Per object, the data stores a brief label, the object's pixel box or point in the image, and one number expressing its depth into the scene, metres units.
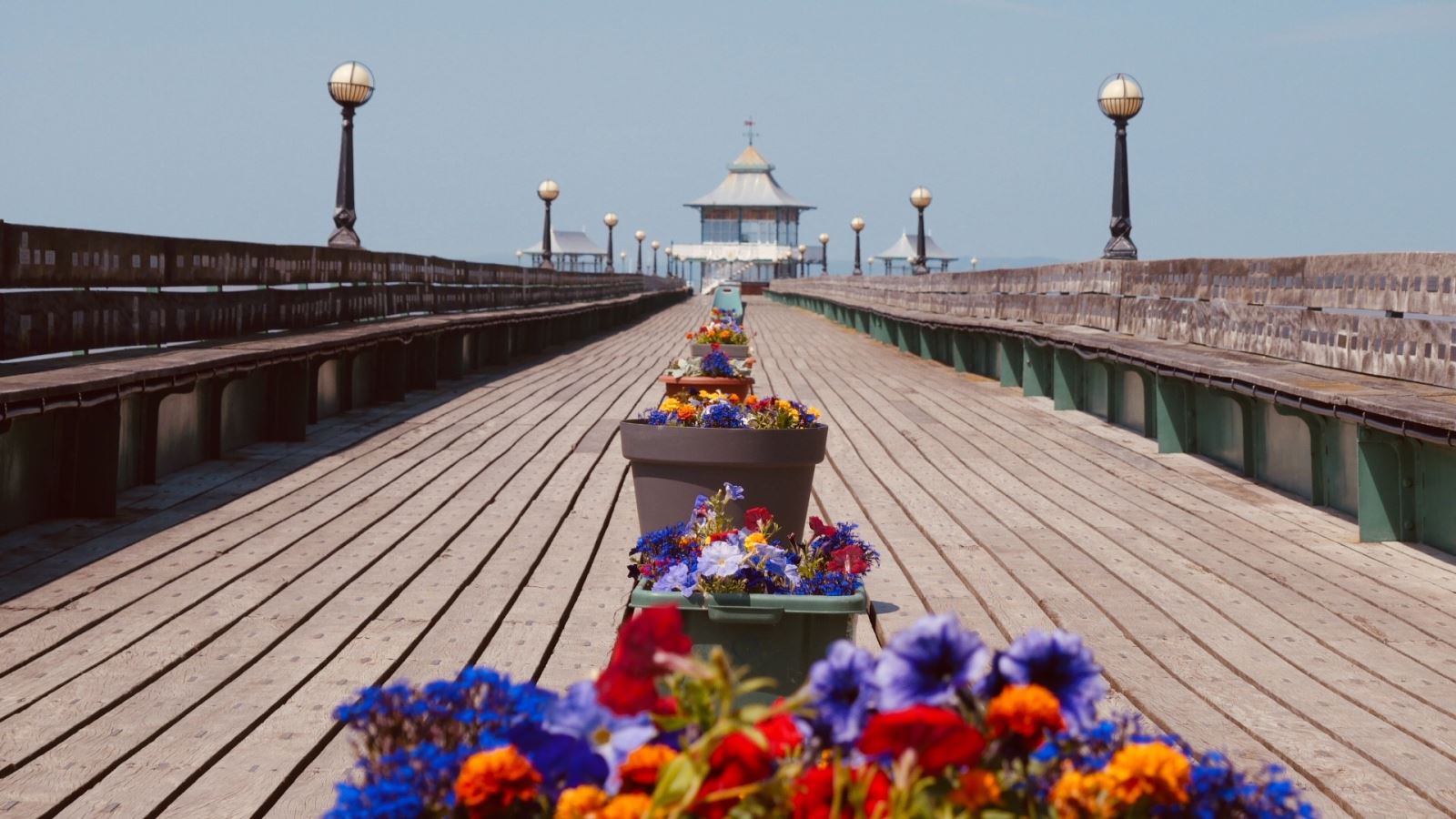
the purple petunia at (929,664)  1.47
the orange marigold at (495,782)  1.48
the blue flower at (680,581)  4.16
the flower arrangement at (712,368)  10.36
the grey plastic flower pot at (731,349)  15.79
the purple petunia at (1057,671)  1.53
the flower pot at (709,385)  10.28
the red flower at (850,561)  4.39
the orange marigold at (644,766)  1.47
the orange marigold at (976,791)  1.43
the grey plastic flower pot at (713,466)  6.20
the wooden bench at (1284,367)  7.24
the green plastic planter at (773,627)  4.08
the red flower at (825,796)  1.43
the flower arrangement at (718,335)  15.31
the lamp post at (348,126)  17.00
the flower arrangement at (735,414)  6.37
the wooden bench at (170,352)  7.42
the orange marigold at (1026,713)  1.48
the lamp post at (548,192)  34.03
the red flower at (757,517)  4.88
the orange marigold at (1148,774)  1.44
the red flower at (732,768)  1.42
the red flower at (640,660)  1.45
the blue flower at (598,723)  1.51
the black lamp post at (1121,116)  15.83
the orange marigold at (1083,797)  1.45
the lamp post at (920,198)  33.56
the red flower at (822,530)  4.57
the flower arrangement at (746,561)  4.14
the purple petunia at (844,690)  1.52
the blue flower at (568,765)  1.53
